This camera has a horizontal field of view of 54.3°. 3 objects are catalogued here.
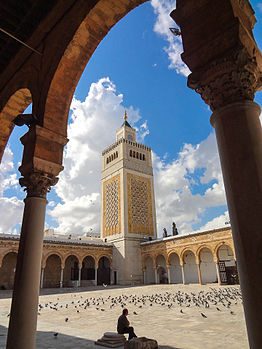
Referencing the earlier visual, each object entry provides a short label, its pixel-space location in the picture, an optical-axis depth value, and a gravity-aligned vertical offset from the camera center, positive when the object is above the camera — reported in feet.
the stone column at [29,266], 10.07 +0.37
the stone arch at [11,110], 16.77 +10.61
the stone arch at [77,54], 12.59 +10.88
